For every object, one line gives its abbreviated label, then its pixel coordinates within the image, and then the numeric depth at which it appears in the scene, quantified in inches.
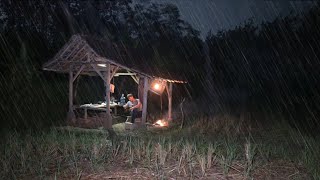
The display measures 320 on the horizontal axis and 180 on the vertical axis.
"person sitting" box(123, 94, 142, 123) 528.7
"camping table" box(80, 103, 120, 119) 524.2
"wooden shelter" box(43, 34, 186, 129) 468.4
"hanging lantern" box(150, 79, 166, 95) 563.5
